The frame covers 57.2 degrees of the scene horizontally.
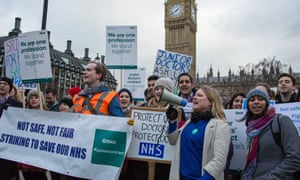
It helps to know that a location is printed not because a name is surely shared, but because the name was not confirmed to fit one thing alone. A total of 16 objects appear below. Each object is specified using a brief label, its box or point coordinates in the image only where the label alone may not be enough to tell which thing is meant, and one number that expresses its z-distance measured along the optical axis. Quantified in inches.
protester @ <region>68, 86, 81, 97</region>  157.3
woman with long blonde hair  94.4
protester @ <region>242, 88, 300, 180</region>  92.4
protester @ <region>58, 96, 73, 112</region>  160.9
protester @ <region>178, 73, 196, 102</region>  155.8
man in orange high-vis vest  125.6
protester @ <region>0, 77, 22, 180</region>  153.3
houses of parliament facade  1821.7
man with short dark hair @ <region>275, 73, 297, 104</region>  146.4
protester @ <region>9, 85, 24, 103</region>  175.4
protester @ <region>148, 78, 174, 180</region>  132.3
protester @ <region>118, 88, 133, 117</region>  170.2
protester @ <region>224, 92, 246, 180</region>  136.8
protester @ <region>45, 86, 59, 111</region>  202.1
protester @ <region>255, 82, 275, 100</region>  151.8
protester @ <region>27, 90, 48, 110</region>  165.9
